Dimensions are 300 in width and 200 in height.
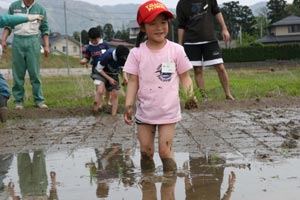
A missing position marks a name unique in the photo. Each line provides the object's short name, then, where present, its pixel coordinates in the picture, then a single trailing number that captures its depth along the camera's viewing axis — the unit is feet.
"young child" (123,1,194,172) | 14.26
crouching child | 27.53
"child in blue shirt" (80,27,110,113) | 29.32
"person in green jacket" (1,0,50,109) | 28.81
